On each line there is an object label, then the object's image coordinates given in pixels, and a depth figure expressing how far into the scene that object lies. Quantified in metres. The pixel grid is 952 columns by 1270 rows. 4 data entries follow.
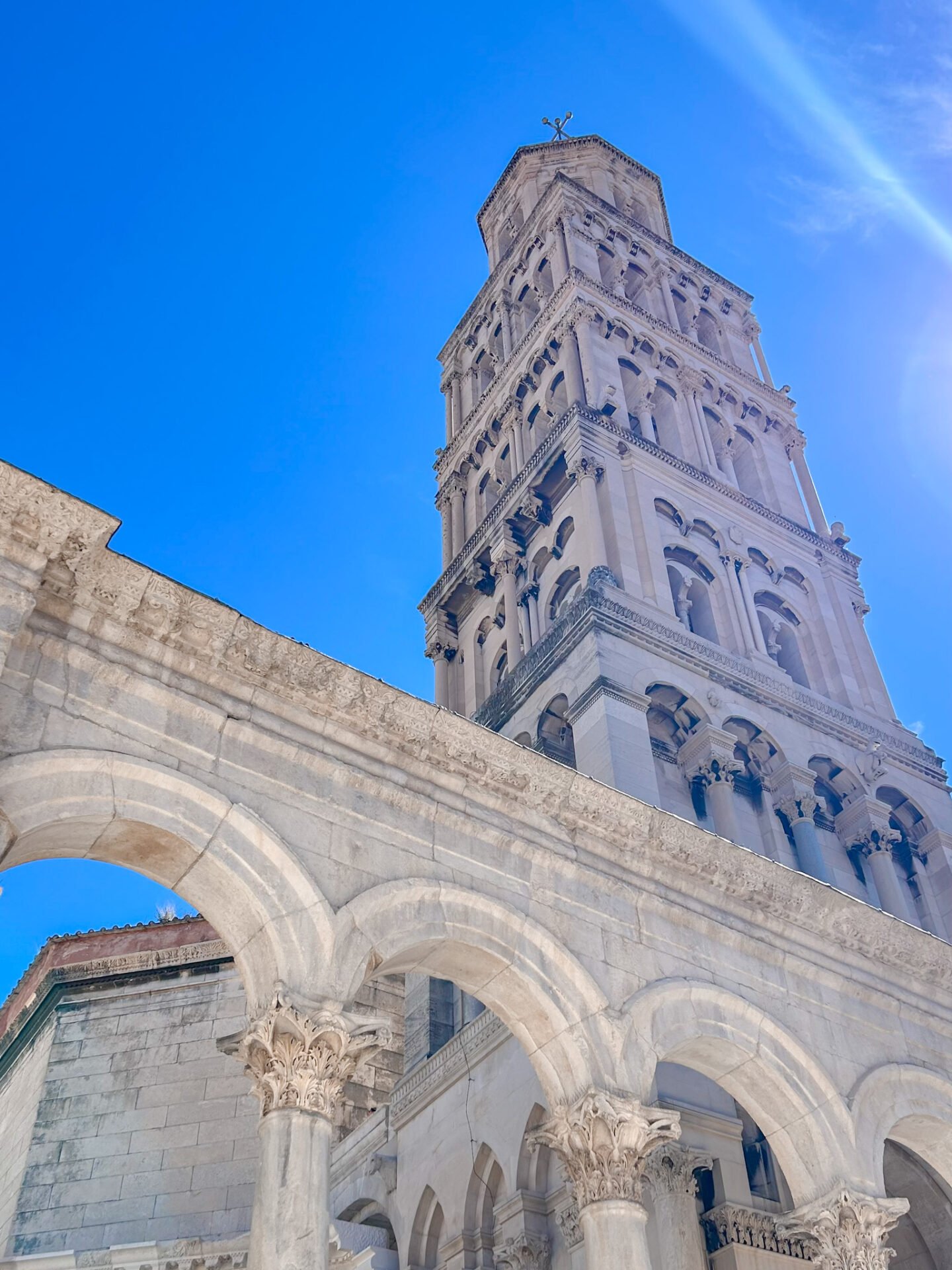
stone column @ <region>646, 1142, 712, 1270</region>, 12.78
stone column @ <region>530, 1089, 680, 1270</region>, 9.77
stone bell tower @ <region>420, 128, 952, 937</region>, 21.81
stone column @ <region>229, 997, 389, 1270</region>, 8.17
